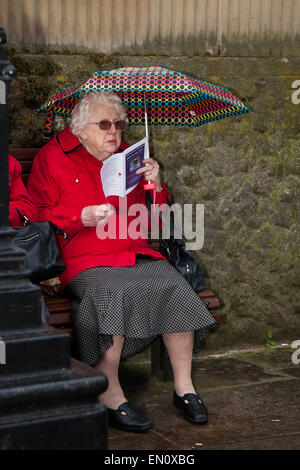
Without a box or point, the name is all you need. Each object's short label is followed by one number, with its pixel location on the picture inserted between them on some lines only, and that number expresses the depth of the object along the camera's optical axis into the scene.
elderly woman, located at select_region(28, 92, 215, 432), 7.84
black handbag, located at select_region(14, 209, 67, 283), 7.39
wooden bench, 7.98
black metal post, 5.04
